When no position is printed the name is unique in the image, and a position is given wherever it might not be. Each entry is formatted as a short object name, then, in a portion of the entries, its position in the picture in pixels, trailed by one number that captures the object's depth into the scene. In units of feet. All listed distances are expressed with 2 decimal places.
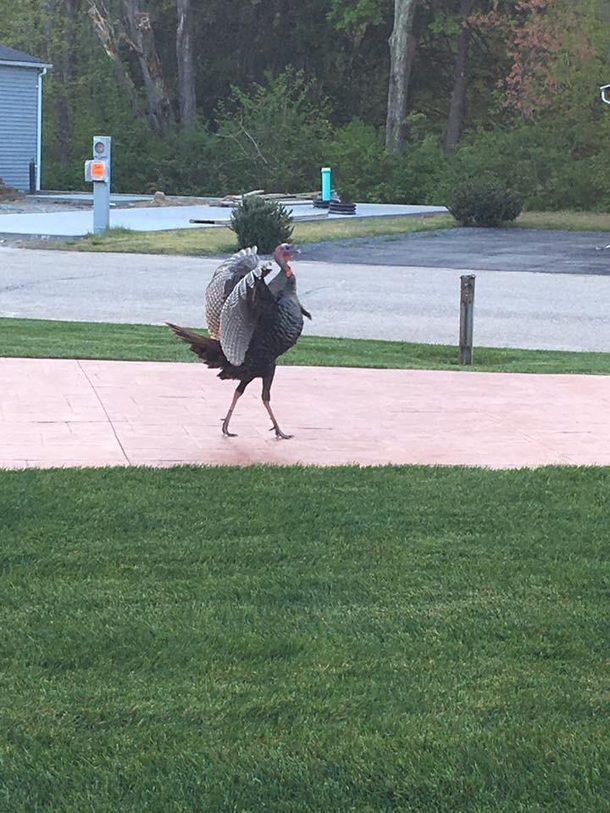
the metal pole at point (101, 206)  81.61
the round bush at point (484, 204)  99.60
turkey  22.06
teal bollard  112.06
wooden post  35.83
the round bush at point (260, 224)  71.26
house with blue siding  127.34
